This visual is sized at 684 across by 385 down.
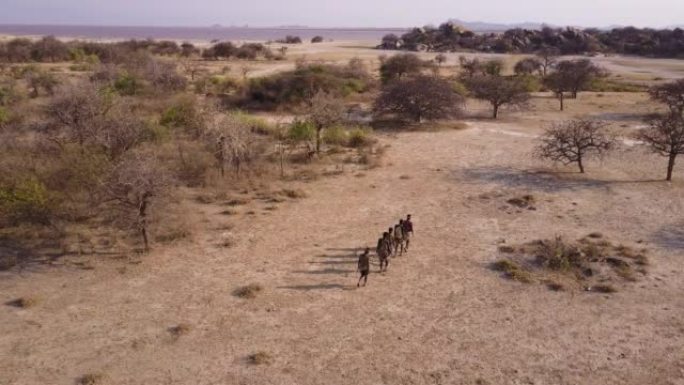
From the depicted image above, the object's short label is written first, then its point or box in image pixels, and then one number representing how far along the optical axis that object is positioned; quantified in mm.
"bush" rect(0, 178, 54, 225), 17028
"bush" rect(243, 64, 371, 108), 41875
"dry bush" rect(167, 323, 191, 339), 12570
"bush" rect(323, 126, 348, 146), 30719
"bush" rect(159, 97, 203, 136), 29281
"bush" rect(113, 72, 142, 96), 40688
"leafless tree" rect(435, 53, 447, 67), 80094
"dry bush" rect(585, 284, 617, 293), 14500
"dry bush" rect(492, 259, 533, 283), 15195
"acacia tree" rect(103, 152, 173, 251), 16625
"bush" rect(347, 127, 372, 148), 30781
